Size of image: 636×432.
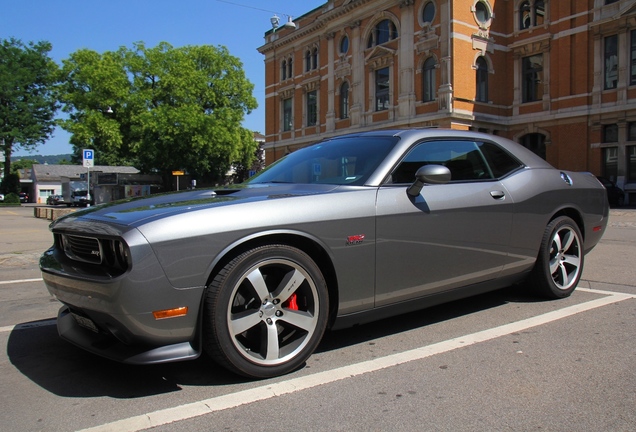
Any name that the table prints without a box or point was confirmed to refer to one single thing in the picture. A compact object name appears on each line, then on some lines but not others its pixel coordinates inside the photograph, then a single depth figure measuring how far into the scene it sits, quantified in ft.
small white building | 268.41
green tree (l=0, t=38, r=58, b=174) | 180.96
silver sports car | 9.09
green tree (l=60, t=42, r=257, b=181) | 142.20
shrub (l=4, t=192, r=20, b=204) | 172.35
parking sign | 64.50
